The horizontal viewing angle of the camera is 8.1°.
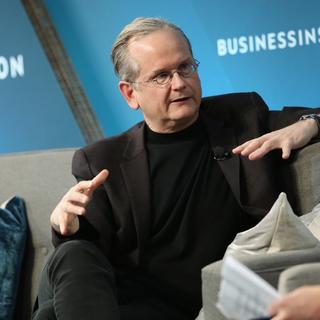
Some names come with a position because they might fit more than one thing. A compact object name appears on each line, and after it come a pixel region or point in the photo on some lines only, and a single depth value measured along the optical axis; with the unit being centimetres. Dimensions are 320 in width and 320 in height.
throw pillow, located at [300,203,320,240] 464
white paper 377
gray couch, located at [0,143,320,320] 519
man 480
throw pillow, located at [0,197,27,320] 508
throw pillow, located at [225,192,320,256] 451
